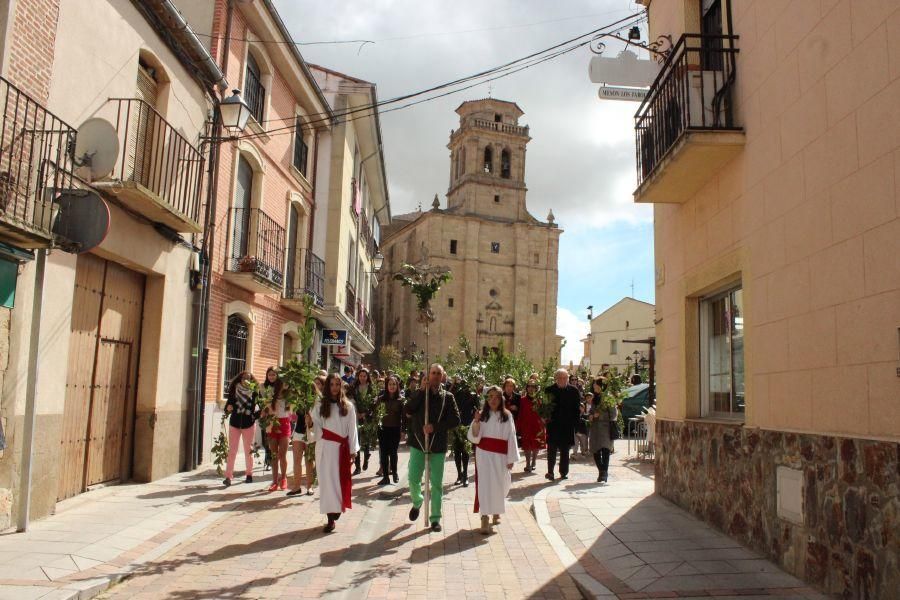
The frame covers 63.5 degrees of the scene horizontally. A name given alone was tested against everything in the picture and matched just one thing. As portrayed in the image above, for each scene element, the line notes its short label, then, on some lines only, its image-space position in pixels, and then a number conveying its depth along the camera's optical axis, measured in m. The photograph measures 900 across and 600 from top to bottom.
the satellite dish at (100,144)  8.19
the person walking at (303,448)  9.80
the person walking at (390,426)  11.20
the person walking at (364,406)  12.34
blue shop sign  20.59
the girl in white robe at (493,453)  7.95
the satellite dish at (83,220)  7.23
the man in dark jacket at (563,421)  11.91
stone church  64.06
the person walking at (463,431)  10.41
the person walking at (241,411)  10.58
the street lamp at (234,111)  11.48
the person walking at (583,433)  15.02
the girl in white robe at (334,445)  7.82
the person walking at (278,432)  10.30
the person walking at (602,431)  11.78
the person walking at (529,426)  12.64
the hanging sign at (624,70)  9.06
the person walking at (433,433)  8.03
